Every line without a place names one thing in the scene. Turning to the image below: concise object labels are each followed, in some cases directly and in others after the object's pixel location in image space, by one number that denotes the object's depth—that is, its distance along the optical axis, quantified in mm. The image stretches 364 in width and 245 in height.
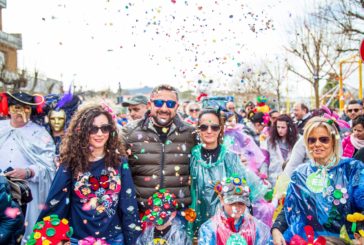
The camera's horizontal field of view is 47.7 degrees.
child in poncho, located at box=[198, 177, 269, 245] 3562
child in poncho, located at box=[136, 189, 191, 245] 3650
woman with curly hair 3256
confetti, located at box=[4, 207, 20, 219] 2996
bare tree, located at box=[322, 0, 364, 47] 17675
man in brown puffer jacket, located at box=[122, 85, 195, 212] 3820
